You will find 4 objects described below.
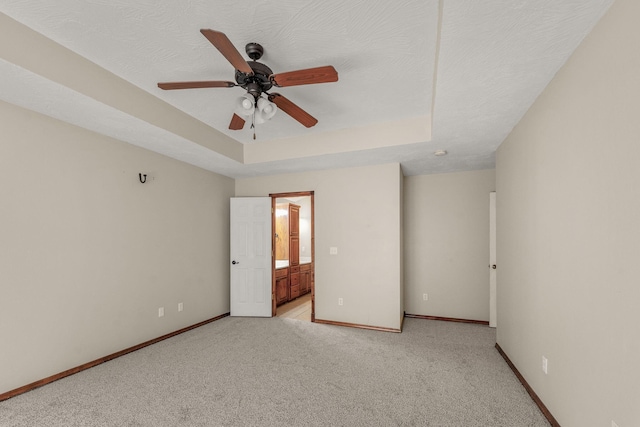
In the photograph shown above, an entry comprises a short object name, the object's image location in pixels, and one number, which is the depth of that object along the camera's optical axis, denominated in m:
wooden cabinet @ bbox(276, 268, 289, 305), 5.46
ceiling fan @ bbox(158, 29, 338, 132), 1.65
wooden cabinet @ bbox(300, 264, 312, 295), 6.49
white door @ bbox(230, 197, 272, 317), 4.84
